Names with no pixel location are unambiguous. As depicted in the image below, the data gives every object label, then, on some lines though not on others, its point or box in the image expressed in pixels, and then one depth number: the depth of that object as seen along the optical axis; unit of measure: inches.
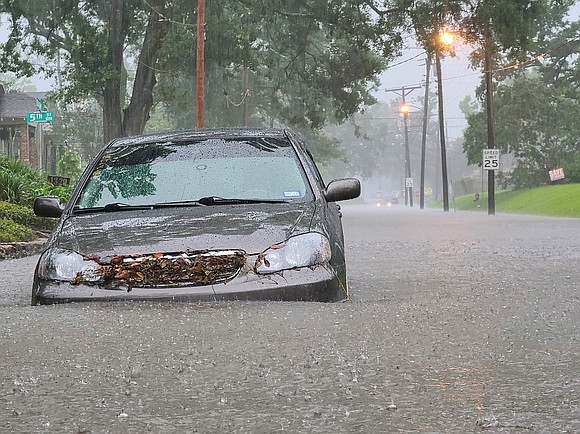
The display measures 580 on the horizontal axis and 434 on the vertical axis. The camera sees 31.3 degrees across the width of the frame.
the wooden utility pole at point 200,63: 1289.4
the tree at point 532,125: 2534.4
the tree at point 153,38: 1366.9
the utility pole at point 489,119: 1871.3
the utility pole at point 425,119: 3265.0
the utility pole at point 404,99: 4136.3
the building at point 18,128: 1978.3
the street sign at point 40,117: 1037.8
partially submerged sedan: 251.6
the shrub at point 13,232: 625.3
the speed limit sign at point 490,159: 1833.2
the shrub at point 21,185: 835.4
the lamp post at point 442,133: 2373.3
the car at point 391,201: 5556.1
